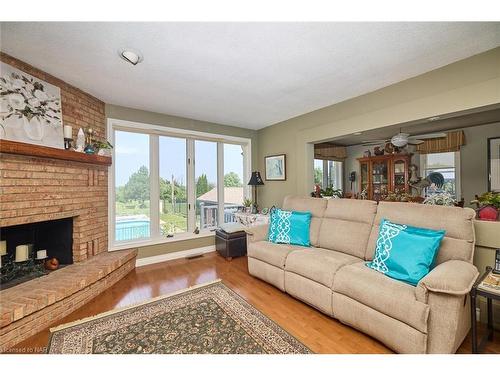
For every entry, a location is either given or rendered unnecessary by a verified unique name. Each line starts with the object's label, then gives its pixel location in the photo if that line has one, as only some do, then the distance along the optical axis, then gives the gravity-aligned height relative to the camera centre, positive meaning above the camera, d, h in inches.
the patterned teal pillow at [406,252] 67.3 -21.3
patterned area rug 65.5 -47.5
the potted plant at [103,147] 116.5 +22.2
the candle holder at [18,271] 88.7 -34.7
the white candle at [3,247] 91.0 -24.2
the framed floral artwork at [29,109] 80.2 +31.9
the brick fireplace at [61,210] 76.2 -9.3
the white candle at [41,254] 102.7 -30.3
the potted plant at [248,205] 177.5 -14.5
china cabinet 195.2 +11.3
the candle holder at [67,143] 102.1 +21.3
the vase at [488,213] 75.0 -9.7
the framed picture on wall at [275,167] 166.6 +15.5
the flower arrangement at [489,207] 75.2 -7.6
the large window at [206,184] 164.6 +2.7
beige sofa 57.1 -30.0
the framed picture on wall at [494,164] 146.5 +14.0
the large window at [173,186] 149.6 +1.3
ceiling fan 129.1 +27.8
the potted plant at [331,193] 138.9 -4.2
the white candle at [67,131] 100.4 +26.3
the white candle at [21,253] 95.7 -27.9
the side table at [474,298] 54.7 -28.7
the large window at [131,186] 134.3 +1.4
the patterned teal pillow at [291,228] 111.0 -21.2
